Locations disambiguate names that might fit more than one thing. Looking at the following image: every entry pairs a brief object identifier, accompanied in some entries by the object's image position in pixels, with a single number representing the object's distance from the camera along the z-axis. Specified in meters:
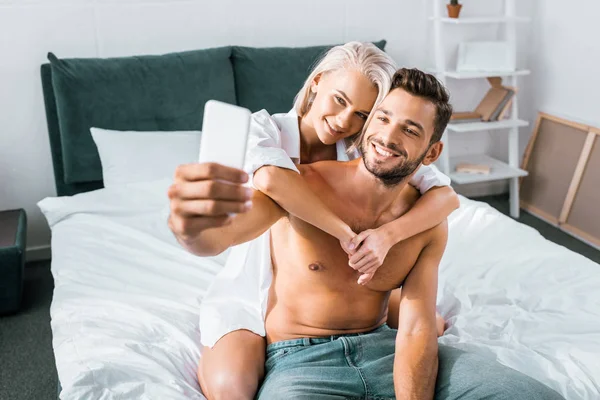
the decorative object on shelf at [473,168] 3.96
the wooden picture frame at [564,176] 3.79
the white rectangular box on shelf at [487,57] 3.90
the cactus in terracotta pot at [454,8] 3.75
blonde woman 1.57
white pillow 2.94
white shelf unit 3.77
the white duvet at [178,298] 1.72
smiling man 1.53
